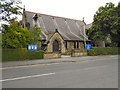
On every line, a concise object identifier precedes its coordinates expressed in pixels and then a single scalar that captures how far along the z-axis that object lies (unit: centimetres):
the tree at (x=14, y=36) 1388
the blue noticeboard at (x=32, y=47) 1627
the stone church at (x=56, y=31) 2444
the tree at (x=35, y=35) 1787
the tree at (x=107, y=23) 2447
